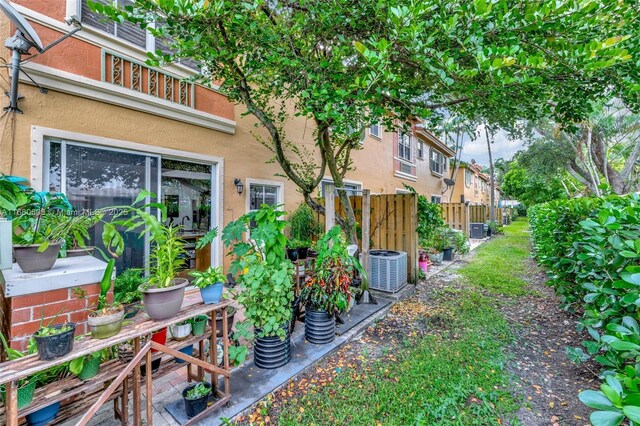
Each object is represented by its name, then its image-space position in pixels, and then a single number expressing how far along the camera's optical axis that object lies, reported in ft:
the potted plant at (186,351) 8.59
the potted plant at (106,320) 5.90
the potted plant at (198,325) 8.23
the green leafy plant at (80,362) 5.91
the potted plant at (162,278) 6.76
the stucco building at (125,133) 12.23
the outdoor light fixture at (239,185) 19.97
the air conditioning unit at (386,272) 18.65
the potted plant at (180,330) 7.88
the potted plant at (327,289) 12.23
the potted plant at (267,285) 9.95
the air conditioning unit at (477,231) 50.57
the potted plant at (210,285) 8.20
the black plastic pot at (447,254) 31.48
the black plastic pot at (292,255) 15.20
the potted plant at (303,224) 23.43
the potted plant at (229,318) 11.08
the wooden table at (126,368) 4.83
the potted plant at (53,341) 5.08
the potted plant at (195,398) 7.70
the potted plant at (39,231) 6.30
